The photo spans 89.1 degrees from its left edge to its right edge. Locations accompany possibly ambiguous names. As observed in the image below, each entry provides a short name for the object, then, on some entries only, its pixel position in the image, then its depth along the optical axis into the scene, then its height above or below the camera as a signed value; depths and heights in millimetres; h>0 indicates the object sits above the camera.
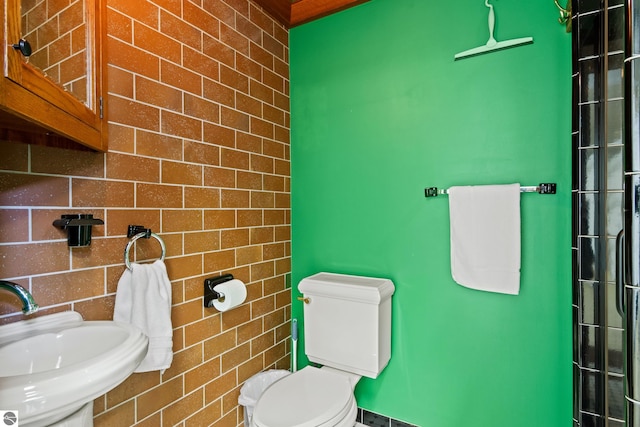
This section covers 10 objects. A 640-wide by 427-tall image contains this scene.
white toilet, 1404 -739
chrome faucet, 835 -216
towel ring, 1242 -124
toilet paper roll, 1563 -411
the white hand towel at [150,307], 1229 -370
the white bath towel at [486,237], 1461 -124
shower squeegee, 1468 +770
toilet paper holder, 1566 -396
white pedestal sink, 615 -366
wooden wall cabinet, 673 +361
